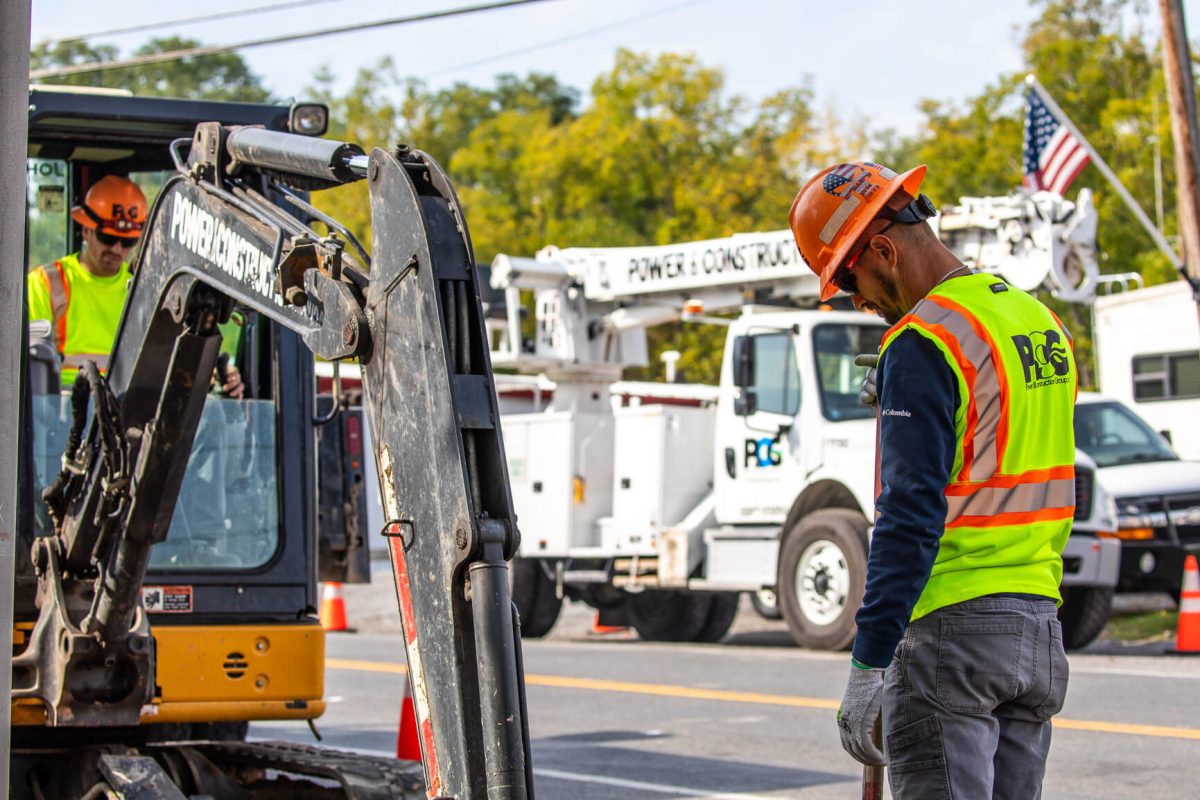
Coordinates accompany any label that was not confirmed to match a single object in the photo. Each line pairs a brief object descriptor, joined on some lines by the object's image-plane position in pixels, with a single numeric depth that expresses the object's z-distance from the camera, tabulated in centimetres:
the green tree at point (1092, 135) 3556
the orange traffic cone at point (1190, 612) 1494
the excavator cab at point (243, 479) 418
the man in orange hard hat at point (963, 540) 382
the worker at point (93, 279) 702
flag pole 1966
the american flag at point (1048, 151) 1959
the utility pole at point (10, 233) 402
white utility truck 1584
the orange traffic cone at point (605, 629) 2011
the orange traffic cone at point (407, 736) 905
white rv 2080
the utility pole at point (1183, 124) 1908
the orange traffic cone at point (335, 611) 1969
